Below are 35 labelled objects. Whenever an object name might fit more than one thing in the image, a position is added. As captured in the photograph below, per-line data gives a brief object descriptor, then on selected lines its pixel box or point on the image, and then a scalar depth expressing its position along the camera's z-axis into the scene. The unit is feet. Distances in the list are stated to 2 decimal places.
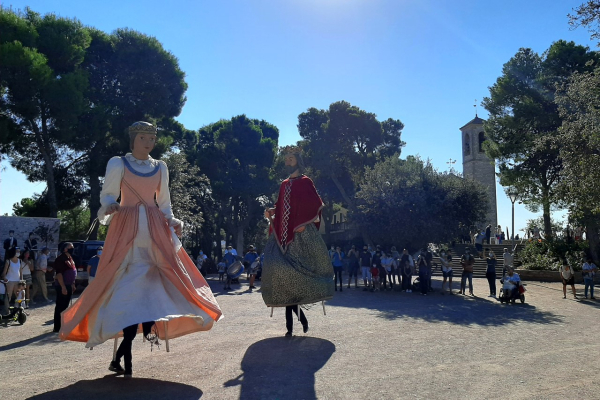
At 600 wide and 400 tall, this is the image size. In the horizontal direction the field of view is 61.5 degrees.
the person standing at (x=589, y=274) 55.07
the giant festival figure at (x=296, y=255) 23.35
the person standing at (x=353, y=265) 71.82
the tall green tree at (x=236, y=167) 141.17
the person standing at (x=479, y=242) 114.28
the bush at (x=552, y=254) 83.66
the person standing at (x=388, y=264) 65.77
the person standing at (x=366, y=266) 65.31
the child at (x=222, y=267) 76.13
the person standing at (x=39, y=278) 51.62
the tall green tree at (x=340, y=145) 134.92
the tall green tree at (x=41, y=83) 65.41
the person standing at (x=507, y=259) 71.04
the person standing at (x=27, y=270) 46.78
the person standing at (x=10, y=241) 53.57
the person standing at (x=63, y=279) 30.94
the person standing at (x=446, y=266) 61.52
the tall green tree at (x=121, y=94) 77.87
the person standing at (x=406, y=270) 62.08
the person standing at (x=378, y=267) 64.39
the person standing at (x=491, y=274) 58.44
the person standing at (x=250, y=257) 72.95
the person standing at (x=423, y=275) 60.64
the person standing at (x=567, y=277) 57.98
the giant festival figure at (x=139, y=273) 14.92
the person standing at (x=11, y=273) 38.52
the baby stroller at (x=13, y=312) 36.32
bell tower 211.20
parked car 56.59
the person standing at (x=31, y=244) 56.13
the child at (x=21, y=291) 39.56
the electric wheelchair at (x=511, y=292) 50.75
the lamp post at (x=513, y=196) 115.73
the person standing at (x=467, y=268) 60.29
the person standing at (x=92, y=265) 37.91
